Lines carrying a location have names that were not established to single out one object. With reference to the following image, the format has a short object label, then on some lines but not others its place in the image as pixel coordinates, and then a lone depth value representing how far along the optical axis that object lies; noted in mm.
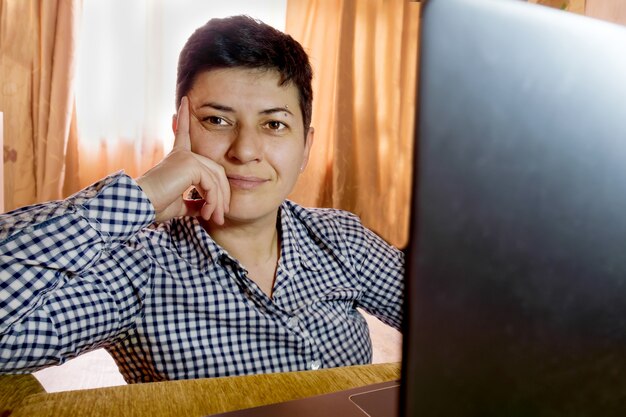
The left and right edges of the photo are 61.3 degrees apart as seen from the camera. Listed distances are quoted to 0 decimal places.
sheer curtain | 2510
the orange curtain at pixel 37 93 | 2371
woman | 783
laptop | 244
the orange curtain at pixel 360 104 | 2842
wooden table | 524
